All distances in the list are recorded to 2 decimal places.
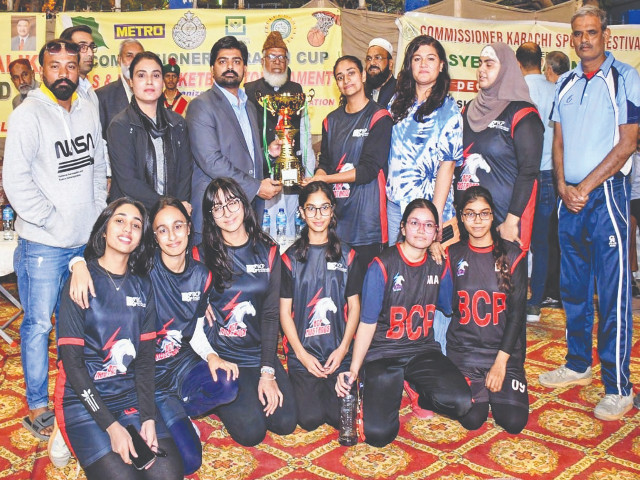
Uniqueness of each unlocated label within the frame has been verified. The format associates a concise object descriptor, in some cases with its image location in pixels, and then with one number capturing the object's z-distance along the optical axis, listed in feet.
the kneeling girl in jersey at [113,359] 9.23
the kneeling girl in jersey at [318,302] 12.10
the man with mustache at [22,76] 21.44
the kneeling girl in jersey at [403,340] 11.51
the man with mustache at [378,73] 16.25
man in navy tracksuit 11.86
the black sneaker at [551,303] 20.08
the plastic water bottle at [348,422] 11.25
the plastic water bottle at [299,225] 15.25
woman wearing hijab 12.25
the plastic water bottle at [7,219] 15.35
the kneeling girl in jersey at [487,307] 12.01
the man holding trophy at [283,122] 13.55
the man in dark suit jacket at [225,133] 12.92
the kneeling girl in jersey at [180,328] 10.66
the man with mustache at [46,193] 10.77
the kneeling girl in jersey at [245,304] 11.51
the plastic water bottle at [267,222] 15.97
